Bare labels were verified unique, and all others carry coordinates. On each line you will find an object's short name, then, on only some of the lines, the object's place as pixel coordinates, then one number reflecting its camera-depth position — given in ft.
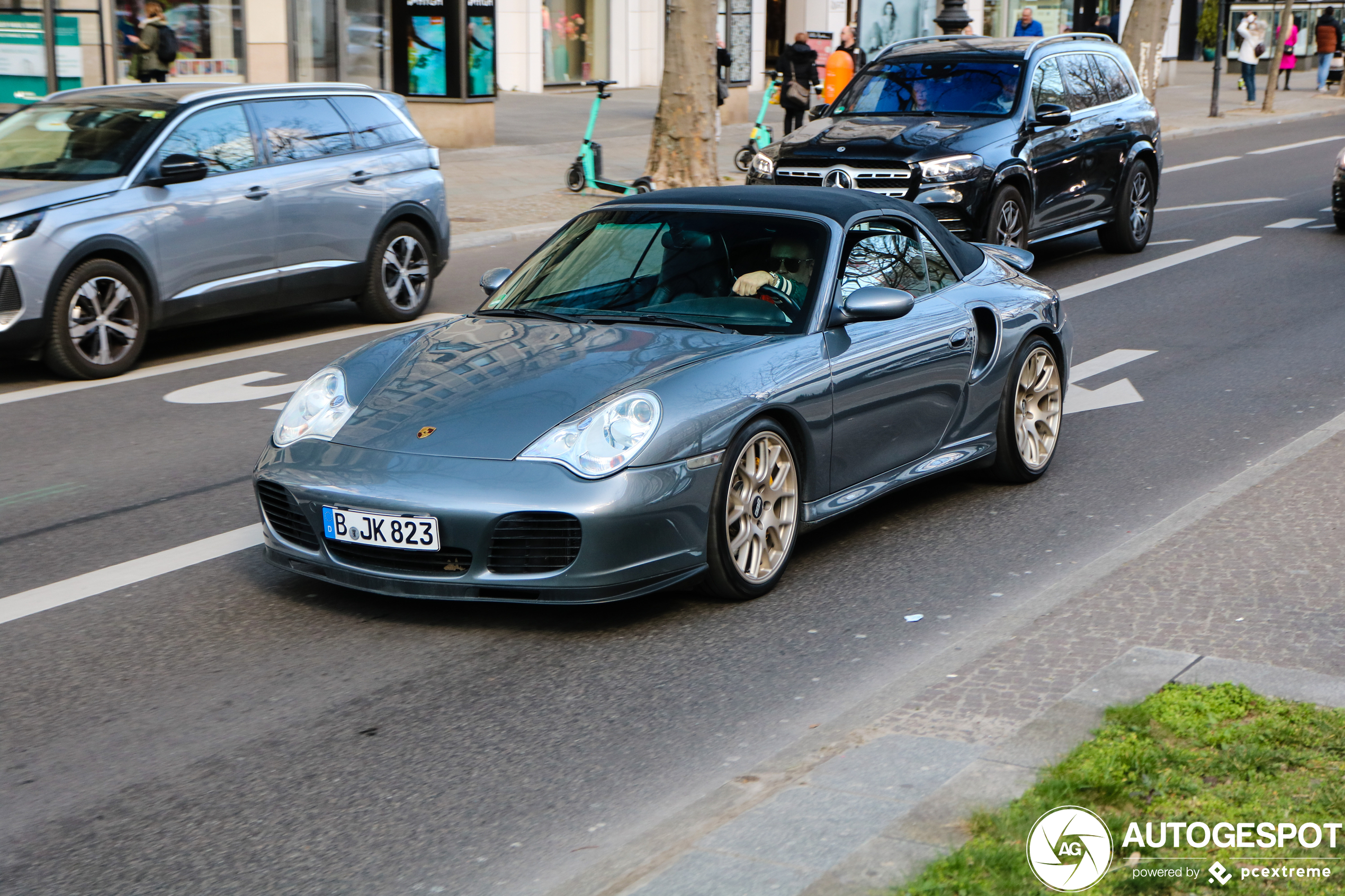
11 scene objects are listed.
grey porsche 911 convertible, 17.11
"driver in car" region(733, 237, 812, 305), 20.31
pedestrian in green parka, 65.21
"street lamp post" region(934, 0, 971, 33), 90.48
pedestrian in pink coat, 141.38
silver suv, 32.07
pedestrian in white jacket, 123.65
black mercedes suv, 42.86
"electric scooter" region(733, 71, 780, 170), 71.05
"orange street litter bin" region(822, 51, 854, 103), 81.46
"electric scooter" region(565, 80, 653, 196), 62.34
